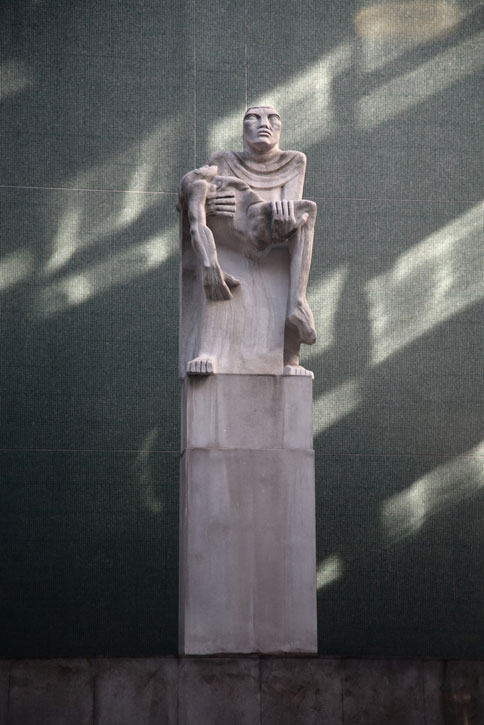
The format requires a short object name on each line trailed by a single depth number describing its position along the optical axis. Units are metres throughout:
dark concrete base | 11.02
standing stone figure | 12.66
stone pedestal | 11.78
